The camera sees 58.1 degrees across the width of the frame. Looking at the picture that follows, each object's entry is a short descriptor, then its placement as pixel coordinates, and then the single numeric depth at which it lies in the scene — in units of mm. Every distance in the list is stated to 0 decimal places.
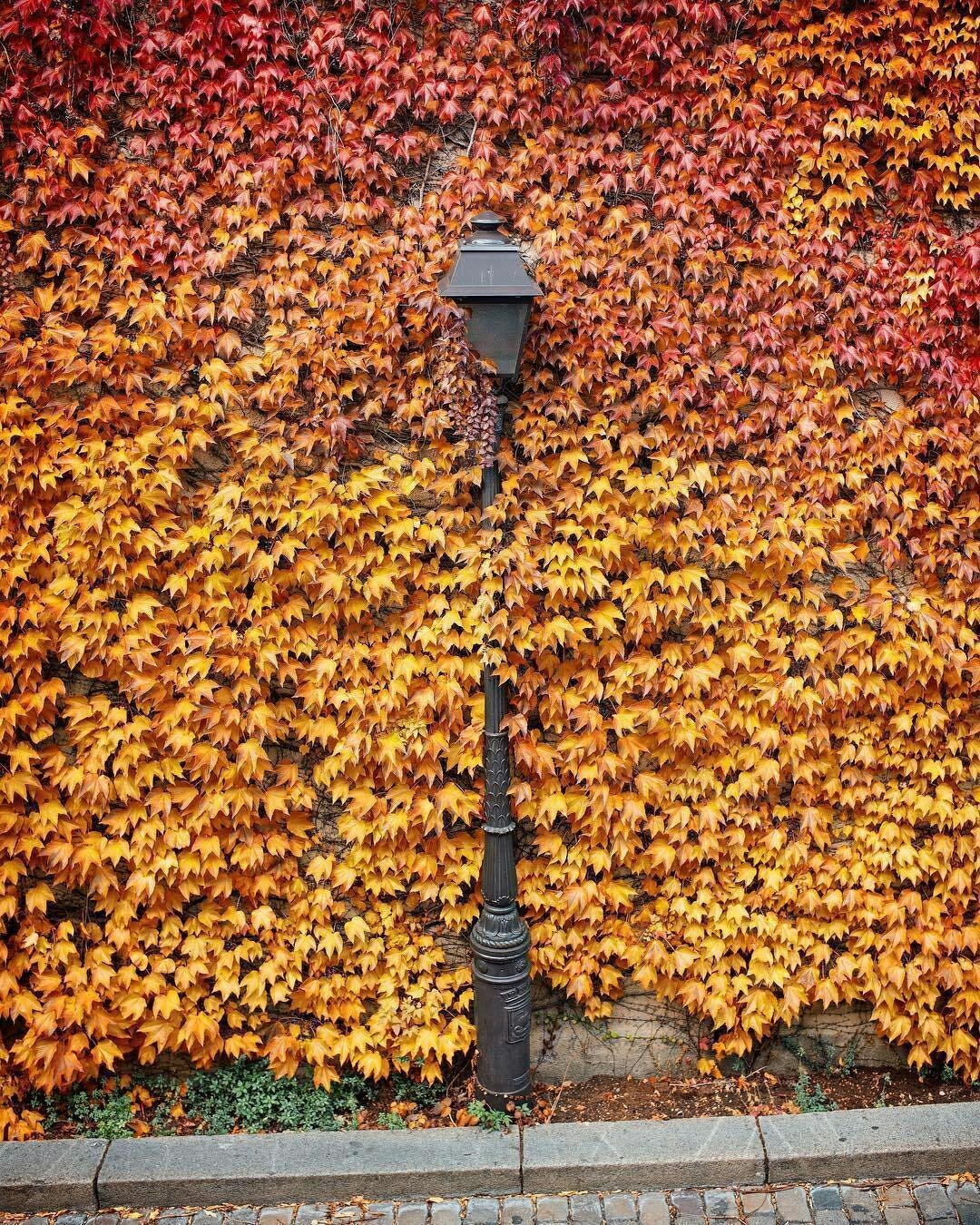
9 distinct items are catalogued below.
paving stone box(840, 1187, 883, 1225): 3812
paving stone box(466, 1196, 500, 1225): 3830
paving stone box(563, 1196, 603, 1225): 3838
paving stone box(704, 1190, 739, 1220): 3850
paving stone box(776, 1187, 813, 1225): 3816
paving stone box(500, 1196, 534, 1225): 3838
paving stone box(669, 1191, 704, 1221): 3863
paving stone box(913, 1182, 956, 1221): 3828
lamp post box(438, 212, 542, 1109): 4180
